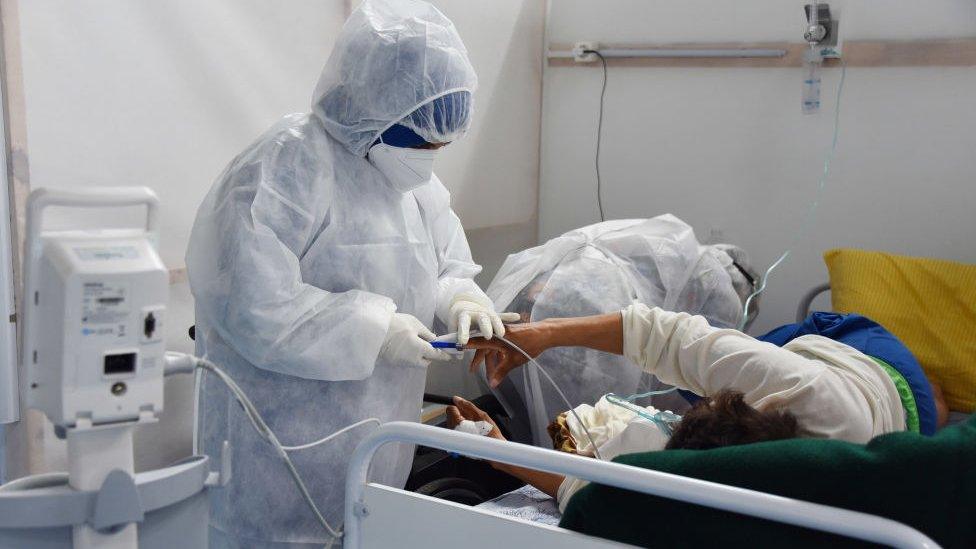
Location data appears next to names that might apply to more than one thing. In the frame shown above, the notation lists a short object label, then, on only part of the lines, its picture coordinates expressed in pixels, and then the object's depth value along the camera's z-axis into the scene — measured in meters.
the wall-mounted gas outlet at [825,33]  2.80
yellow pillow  2.46
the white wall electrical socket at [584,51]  3.32
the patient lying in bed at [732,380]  1.40
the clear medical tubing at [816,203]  2.90
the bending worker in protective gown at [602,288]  2.41
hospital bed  1.08
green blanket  1.12
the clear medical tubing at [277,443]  1.13
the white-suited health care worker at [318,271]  1.58
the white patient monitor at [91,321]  0.91
